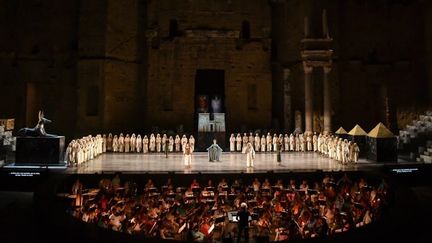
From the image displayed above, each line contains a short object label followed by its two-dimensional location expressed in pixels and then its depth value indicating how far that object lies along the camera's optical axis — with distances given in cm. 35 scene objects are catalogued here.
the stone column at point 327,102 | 2073
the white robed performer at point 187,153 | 1490
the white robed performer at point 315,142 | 2048
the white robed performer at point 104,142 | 2025
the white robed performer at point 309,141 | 2067
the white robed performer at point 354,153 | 1560
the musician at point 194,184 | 1223
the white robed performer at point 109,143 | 2066
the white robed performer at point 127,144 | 2022
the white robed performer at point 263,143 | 2045
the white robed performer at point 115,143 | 2020
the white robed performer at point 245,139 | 1983
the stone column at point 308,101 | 2103
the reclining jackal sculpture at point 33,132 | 1523
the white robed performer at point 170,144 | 1986
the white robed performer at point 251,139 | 2003
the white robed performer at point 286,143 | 2055
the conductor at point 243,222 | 811
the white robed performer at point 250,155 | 1484
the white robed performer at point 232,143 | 2047
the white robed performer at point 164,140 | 1938
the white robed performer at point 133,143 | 2020
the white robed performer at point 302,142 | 2055
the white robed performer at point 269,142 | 2045
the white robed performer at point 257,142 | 2040
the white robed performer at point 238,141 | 2055
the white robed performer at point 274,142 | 2010
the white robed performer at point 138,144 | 2003
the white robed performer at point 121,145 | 2025
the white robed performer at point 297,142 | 2062
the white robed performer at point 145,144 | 1996
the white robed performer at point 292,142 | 2036
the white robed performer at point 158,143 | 2028
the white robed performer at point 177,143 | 1986
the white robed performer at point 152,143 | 2012
